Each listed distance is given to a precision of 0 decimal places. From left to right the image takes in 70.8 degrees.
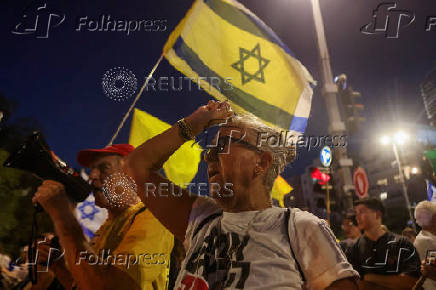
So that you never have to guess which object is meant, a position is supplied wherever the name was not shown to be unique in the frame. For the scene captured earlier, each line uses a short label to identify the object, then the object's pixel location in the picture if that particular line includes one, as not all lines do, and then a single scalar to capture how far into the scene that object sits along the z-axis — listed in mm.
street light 18984
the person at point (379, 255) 3675
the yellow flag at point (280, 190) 6203
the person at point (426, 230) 3940
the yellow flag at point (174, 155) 4785
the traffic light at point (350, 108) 8516
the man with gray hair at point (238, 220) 1513
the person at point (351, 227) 6445
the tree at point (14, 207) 16500
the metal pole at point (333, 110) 8289
